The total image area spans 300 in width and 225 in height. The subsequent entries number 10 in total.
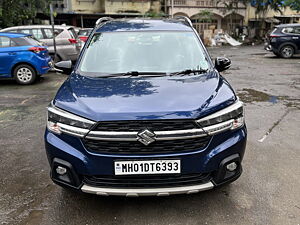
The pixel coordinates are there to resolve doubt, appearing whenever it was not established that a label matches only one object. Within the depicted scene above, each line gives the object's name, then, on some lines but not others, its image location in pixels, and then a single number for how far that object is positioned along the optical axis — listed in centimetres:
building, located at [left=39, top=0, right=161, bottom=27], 2258
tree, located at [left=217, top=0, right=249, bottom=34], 2576
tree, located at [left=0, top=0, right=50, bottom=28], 1251
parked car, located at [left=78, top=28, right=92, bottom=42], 1127
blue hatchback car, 690
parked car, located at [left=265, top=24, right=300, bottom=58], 1232
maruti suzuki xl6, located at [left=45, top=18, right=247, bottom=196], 198
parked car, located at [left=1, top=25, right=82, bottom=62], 872
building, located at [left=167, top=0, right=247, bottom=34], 2566
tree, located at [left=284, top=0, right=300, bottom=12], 2096
